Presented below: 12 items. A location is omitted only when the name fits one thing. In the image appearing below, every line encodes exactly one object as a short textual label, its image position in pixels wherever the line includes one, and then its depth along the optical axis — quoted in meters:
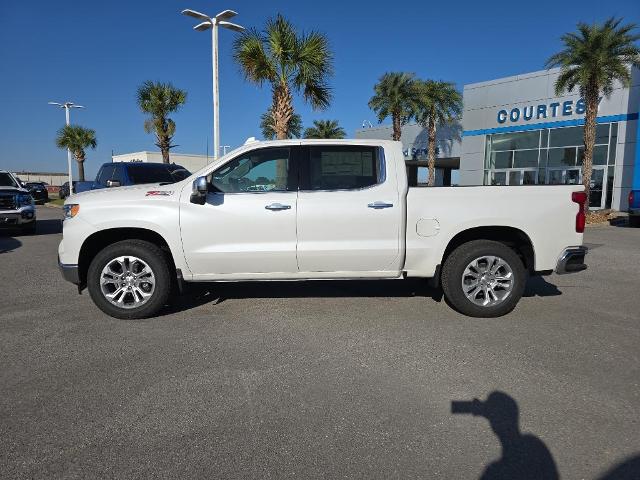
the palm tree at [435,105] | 30.28
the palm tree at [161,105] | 25.83
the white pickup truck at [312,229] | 4.94
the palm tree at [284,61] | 15.28
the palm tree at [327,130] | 41.00
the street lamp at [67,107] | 36.06
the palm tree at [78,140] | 42.09
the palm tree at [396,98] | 30.30
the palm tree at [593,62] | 20.41
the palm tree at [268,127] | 34.31
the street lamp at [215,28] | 14.95
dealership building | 25.66
